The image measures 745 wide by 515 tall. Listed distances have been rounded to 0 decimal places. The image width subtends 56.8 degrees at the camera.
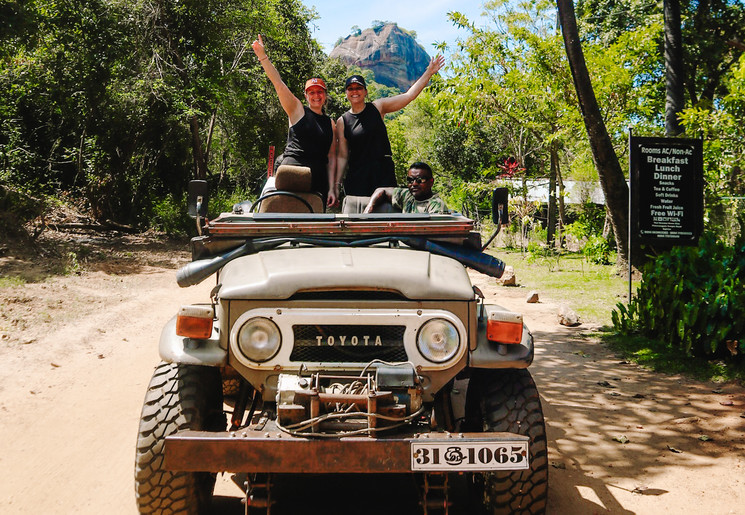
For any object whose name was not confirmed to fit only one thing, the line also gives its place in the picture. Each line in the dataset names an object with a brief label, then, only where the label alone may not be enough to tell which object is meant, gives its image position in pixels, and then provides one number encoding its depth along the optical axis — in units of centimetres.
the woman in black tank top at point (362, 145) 628
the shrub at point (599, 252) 1631
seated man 535
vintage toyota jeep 305
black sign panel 913
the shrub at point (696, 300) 672
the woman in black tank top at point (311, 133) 634
